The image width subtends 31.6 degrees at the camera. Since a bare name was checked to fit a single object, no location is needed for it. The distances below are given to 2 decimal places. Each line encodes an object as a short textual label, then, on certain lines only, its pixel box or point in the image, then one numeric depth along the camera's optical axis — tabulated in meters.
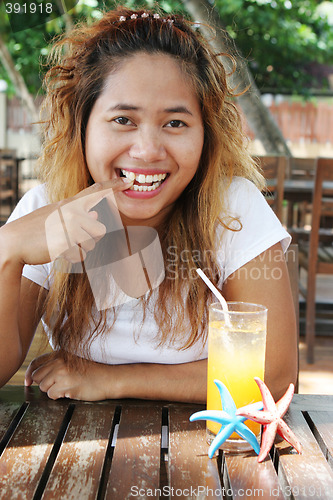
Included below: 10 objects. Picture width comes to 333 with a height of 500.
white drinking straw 0.92
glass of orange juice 0.92
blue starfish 0.85
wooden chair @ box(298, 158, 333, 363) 3.08
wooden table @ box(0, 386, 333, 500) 0.79
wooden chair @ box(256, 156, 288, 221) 3.33
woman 1.17
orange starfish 0.85
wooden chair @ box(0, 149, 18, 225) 5.41
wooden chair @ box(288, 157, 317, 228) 4.86
